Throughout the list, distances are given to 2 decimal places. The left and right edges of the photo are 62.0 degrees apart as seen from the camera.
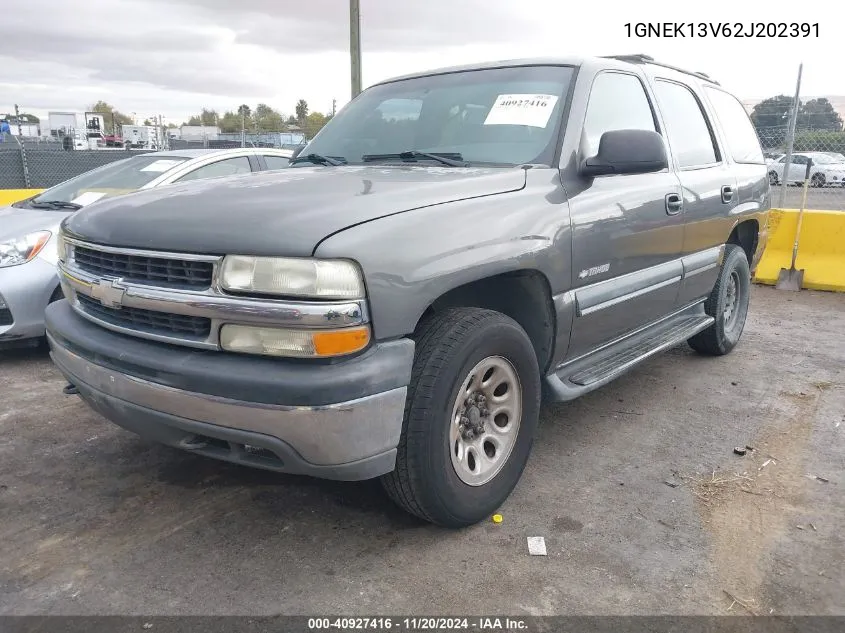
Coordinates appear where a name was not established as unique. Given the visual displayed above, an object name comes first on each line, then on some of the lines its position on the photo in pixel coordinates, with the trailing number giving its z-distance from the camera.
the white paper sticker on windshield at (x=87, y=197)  5.49
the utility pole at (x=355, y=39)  10.31
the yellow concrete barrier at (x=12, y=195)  9.14
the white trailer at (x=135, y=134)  40.78
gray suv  2.22
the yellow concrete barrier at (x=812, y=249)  7.76
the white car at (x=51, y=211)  4.68
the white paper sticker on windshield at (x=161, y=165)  5.69
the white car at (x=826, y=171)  13.50
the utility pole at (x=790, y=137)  8.16
